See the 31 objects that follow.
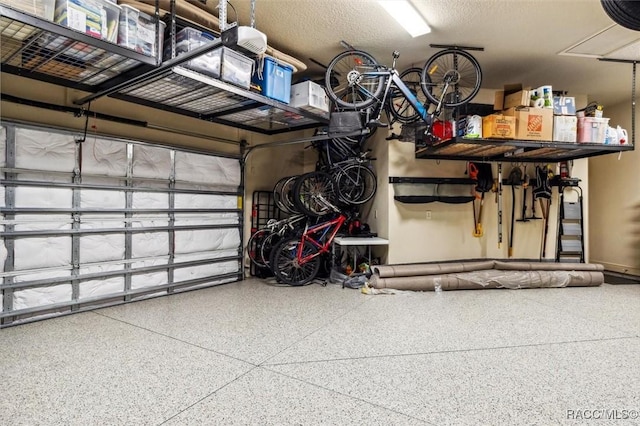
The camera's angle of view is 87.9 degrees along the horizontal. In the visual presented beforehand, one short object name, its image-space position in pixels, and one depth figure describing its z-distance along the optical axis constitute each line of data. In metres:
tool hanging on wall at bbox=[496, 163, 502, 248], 5.35
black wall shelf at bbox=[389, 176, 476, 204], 5.20
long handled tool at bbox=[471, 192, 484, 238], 5.39
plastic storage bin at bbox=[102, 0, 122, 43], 2.45
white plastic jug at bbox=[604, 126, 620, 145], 4.48
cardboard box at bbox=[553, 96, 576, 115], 4.41
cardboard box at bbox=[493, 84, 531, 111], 4.20
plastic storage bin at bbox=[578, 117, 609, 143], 4.40
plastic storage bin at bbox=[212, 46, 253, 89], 3.17
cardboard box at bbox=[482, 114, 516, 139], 4.20
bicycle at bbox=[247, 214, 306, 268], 5.31
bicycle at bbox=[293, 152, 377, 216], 5.29
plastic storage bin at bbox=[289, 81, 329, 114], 3.95
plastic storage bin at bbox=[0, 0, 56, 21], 2.06
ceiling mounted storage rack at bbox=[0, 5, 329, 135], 2.36
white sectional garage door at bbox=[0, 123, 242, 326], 3.24
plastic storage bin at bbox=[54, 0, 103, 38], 2.25
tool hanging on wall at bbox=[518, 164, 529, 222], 5.52
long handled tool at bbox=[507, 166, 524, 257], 5.50
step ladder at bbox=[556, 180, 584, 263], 5.58
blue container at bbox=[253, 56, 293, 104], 3.63
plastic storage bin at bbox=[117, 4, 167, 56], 2.56
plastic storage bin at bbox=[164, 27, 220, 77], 2.90
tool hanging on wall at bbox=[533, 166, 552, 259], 5.47
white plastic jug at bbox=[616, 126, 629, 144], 4.54
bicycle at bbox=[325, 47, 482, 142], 4.12
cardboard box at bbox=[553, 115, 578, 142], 4.35
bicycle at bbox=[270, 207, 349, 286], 4.96
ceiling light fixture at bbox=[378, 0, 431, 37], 3.27
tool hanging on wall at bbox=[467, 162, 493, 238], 5.32
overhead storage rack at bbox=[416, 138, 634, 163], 4.29
